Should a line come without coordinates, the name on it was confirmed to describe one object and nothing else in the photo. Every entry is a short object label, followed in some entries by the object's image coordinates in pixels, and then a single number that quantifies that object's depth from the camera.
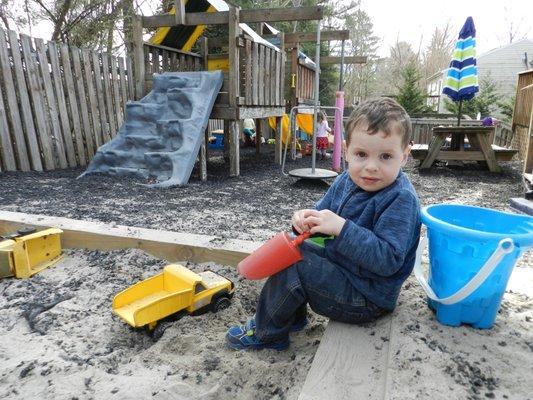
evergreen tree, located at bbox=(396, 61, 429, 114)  15.84
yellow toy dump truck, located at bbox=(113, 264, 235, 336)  1.53
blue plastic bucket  1.16
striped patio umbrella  5.86
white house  22.28
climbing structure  4.66
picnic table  5.97
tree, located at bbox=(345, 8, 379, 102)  27.02
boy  1.24
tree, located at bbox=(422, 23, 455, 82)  27.44
